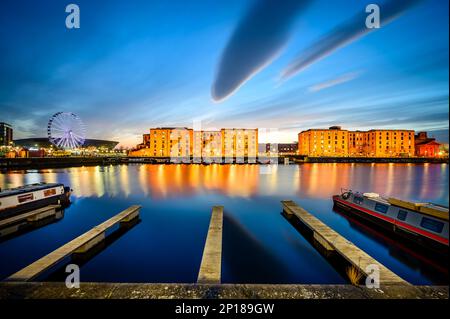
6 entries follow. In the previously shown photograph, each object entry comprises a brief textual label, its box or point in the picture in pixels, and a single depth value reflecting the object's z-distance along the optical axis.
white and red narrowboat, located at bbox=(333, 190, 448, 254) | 10.88
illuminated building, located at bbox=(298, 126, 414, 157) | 136.25
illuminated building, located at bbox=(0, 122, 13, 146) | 154.75
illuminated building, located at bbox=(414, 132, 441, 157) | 131.62
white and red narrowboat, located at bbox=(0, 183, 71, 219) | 16.03
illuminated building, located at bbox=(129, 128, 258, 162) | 137.62
